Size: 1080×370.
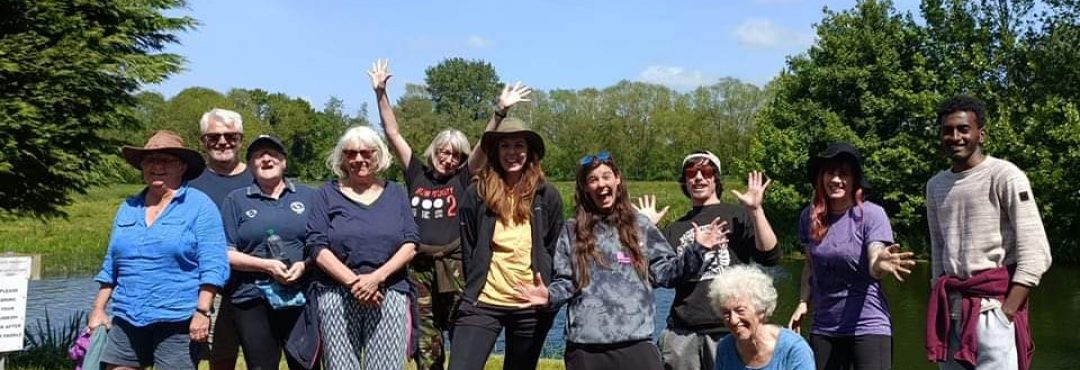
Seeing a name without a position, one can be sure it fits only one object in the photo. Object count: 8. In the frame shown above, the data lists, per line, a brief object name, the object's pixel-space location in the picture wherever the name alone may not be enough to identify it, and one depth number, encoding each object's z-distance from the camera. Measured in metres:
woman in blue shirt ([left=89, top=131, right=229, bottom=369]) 4.69
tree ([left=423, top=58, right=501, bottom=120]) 93.81
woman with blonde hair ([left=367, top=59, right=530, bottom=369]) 5.48
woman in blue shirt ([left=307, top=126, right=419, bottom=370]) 4.73
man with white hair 5.26
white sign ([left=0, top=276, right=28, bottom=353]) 5.52
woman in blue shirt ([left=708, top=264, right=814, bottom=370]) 3.92
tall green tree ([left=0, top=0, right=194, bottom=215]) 9.95
